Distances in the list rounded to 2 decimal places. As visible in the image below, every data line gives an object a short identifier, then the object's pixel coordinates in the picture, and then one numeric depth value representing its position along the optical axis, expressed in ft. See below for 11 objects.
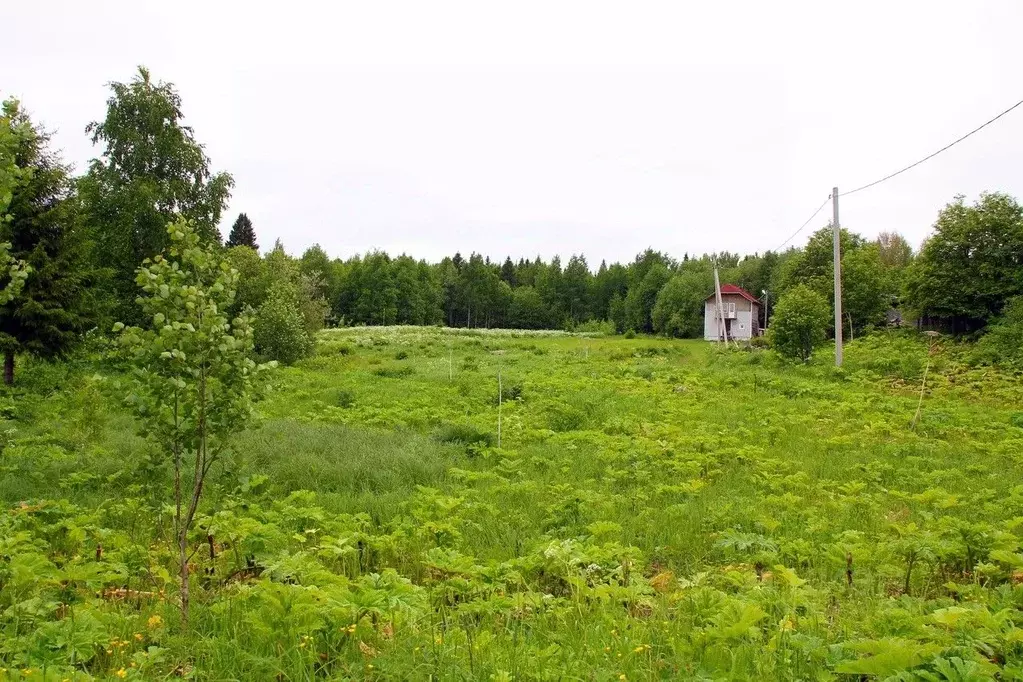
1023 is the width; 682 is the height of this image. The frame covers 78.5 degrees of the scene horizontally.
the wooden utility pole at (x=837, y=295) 72.25
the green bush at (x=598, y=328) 228.63
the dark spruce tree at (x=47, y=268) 47.85
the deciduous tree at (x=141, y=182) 69.21
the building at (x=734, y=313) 205.77
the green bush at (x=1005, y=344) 74.25
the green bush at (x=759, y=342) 125.90
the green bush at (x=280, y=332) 82.69
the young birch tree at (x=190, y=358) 14.01
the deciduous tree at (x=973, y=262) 100.01
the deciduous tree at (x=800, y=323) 80.65
